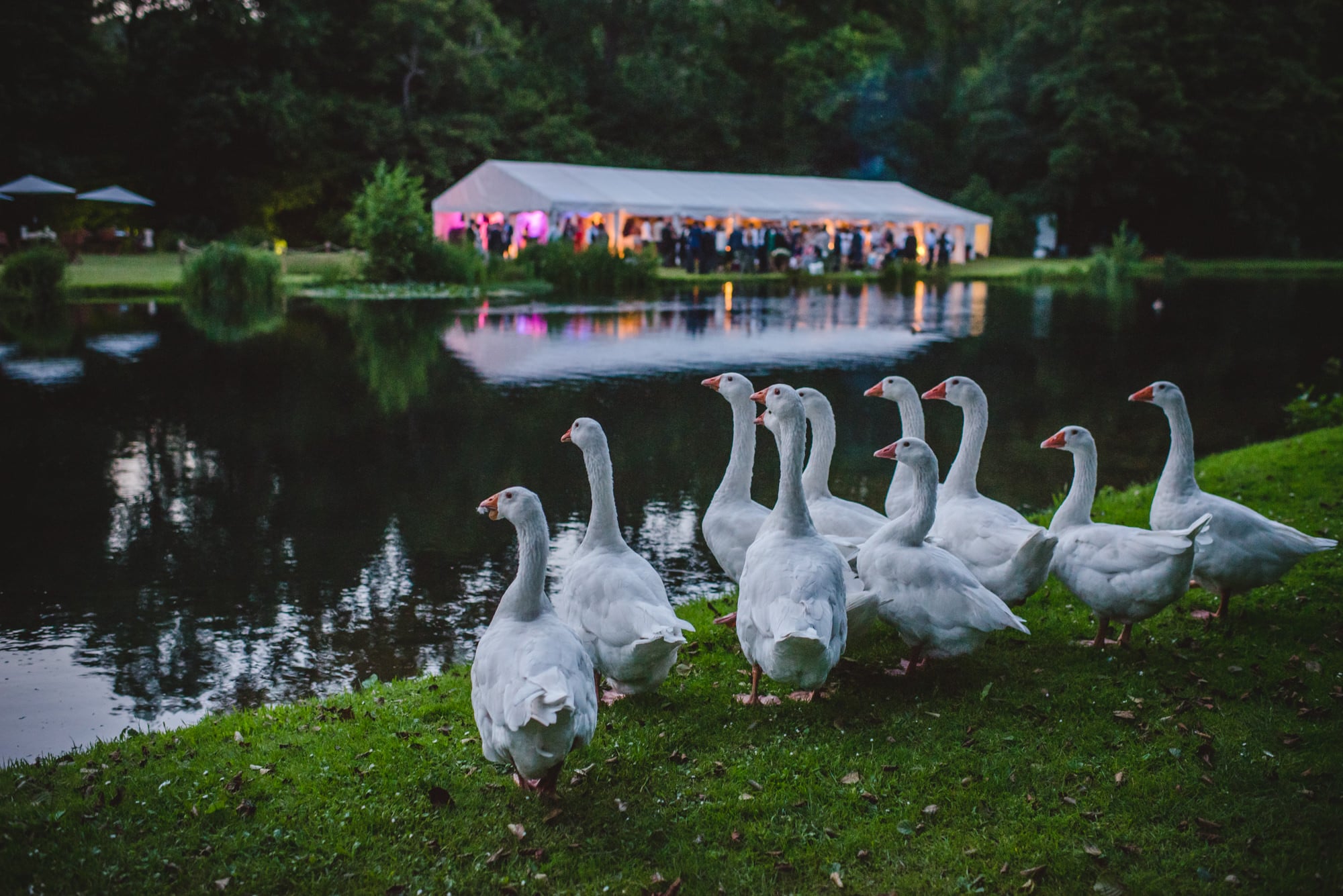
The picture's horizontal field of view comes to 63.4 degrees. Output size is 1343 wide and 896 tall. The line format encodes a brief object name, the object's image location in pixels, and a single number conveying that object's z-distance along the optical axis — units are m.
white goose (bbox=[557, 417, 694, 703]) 5.31
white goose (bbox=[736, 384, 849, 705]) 5.17
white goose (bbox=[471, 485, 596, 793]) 4.29
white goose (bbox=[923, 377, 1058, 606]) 6.18
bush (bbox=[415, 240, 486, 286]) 33.50
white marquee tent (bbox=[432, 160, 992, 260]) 41.94
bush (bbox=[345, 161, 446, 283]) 32.28
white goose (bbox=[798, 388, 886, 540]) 7.27
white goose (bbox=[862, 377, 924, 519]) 7.63
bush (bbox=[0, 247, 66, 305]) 26.58
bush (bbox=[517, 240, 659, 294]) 35.09
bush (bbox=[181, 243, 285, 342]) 29.28
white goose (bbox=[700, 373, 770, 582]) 7.06
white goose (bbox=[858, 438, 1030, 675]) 5.65
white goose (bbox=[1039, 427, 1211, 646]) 5.93
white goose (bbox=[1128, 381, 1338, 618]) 6.44
